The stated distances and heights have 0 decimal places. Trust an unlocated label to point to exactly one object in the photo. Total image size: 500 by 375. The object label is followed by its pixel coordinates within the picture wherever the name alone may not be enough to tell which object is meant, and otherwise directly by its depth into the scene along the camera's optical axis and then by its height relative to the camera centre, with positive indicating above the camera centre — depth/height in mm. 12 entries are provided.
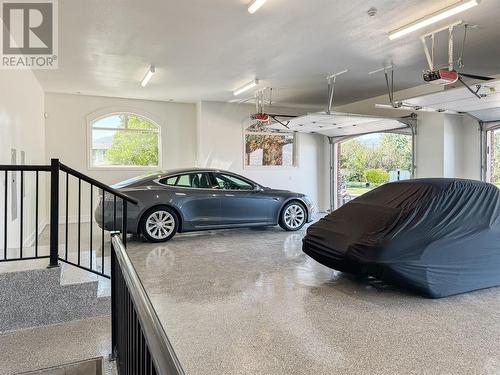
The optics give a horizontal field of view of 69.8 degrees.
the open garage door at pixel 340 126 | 8047 +1510
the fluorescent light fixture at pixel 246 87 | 7502 +2188
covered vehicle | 3564 -557
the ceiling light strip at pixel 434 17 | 3820 +1984
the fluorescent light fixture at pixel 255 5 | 3826 +1969
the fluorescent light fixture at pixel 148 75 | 6520 +2133
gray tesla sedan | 6223 -334
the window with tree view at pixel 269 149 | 10328 +1105
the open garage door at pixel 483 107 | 5504 +1406
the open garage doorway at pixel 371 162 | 9055 +665
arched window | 9117 +1187
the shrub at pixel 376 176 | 9623 +276
